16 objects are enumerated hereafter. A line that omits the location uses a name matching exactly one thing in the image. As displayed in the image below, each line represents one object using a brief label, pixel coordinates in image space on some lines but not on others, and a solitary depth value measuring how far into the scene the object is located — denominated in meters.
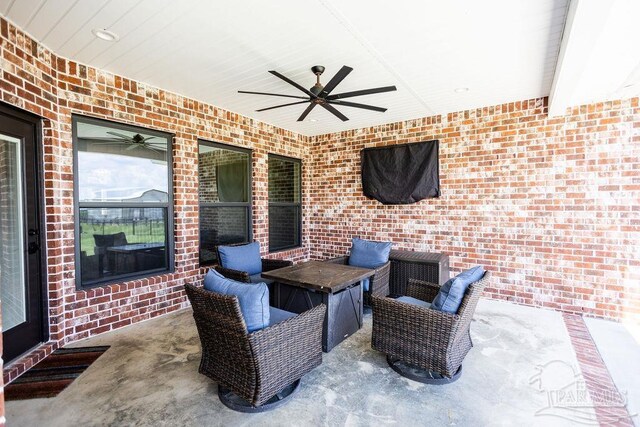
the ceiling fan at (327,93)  2.79
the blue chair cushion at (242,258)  3.90
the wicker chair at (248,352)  2.04
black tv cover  4.88
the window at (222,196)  4.50
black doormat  2.34
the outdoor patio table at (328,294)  2.99
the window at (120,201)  3.33
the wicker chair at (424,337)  2.37
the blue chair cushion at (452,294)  2.40
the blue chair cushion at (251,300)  2.11
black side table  4.10
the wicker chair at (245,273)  3.54
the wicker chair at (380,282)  3.76
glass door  2.61
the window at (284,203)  5.74
